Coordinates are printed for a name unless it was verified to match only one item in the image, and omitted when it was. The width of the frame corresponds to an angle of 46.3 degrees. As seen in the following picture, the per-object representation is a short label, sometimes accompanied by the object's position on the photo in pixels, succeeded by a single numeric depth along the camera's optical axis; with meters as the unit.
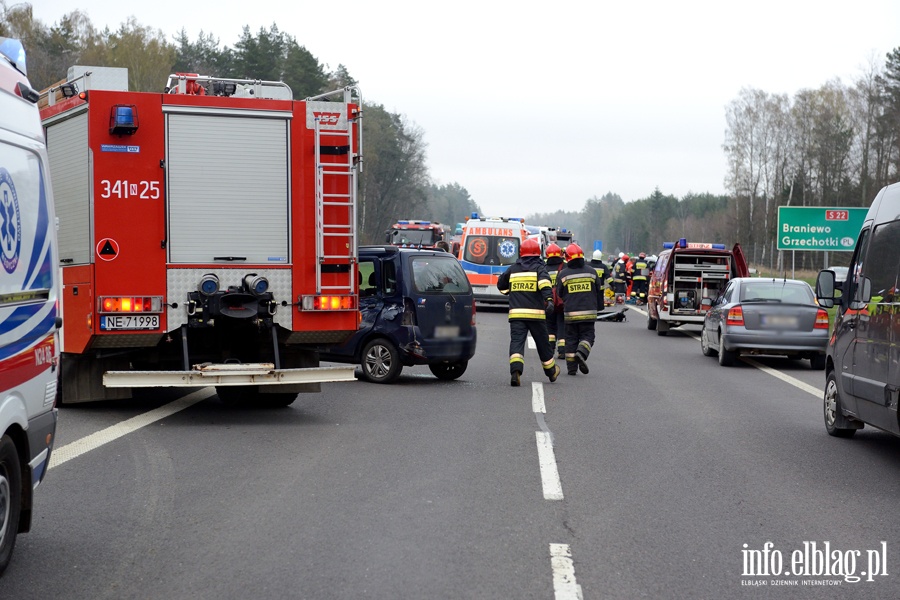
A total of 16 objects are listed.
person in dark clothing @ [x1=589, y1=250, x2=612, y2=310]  24.25
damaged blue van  13.81
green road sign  34.59
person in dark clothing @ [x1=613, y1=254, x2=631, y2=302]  38.79
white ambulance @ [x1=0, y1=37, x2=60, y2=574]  5.14
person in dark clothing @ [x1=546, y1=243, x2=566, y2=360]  16.23
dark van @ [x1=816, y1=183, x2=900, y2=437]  8.34
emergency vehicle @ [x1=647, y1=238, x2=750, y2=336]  24.91
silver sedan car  17.27
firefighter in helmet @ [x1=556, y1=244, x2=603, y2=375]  15.57
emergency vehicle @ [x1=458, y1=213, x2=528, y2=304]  32.19
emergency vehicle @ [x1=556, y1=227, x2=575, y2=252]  44.82
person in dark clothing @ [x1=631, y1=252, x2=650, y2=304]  36.88
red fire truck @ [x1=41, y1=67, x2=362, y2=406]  10.15
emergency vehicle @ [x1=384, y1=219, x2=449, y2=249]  40.97
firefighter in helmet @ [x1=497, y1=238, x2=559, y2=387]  13.97
